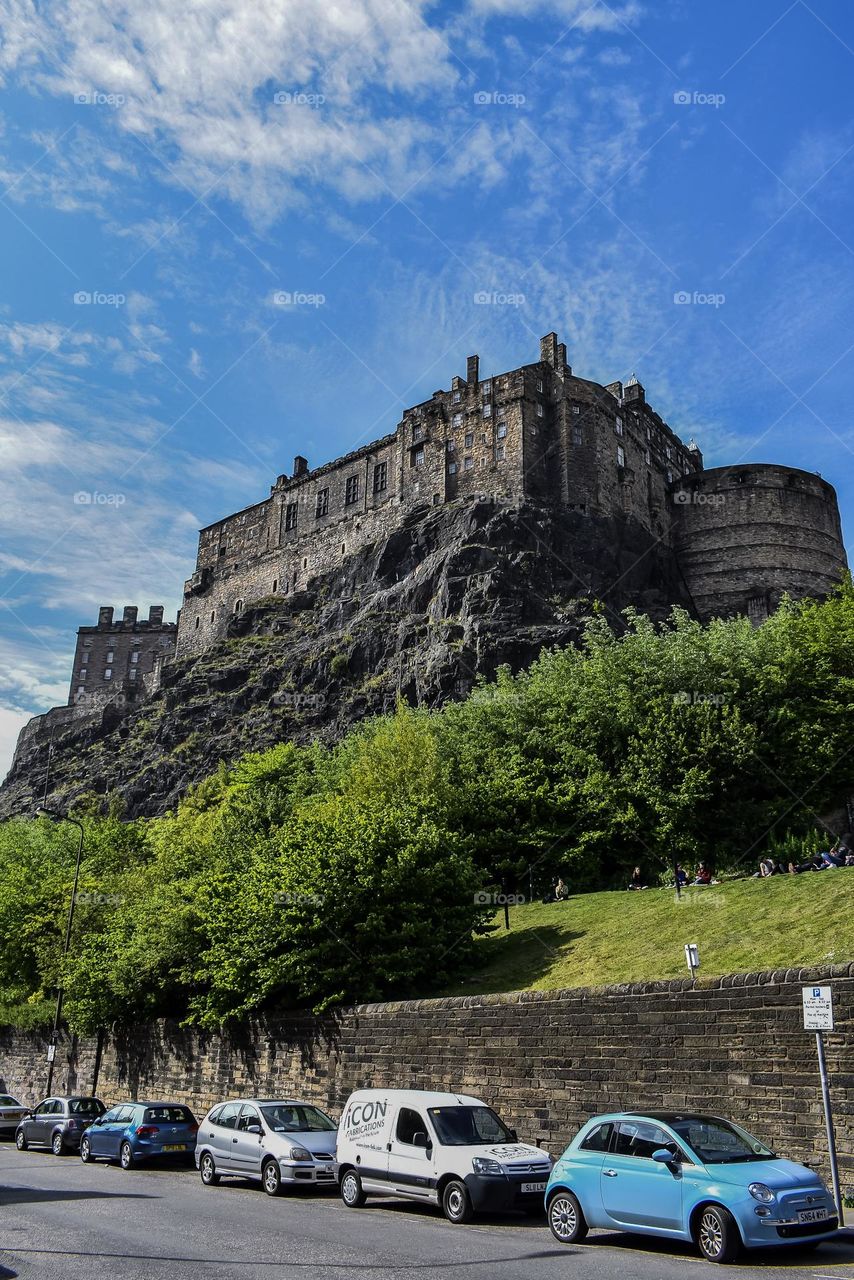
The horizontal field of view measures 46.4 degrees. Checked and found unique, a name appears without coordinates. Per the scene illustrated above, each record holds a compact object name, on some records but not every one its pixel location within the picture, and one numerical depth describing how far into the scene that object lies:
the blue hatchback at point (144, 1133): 21.09
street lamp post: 35.06
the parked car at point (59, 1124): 24.96
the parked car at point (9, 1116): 29.09
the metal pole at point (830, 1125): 12.04
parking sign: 12.26
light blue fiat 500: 10.27
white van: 13.68
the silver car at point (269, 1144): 16.70
